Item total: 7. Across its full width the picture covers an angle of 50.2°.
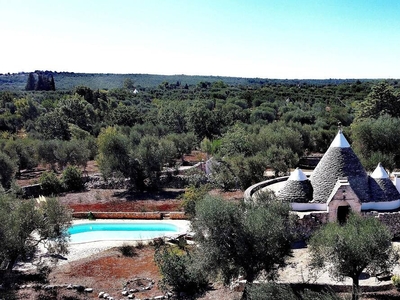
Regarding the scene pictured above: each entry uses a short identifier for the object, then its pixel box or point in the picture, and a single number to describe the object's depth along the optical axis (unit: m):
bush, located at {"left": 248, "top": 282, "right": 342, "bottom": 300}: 12.06
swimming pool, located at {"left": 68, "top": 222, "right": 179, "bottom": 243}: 27.28
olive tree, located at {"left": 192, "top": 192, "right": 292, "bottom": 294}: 14.46
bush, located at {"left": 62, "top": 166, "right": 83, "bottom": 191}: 37.84
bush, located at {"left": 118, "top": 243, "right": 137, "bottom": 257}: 22.95
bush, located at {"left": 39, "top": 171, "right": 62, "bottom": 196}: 36.78
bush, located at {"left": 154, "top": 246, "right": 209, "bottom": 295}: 16.44
